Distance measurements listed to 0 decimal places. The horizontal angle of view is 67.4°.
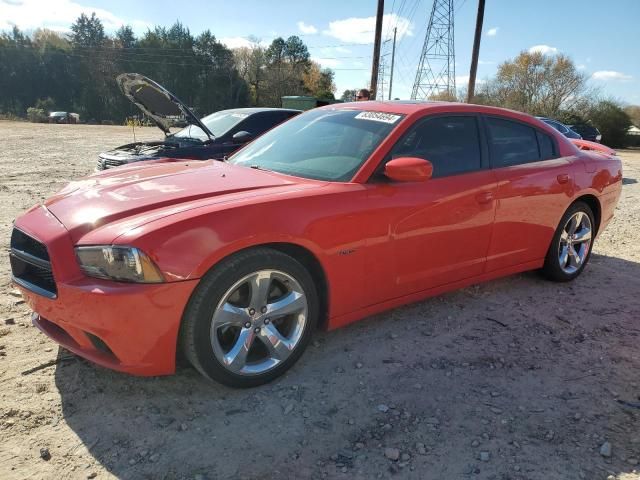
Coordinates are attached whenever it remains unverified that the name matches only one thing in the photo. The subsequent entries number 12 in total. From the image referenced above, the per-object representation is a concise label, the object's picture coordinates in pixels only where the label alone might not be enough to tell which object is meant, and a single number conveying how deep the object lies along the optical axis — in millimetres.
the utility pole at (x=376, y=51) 17312
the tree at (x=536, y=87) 40875
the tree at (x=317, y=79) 69012
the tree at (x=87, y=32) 63400
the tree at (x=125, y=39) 63219
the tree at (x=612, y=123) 37938
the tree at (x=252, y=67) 65438
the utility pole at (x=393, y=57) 57969
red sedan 2328
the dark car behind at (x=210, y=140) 6598
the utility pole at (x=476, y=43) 17844
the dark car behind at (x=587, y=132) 26250
